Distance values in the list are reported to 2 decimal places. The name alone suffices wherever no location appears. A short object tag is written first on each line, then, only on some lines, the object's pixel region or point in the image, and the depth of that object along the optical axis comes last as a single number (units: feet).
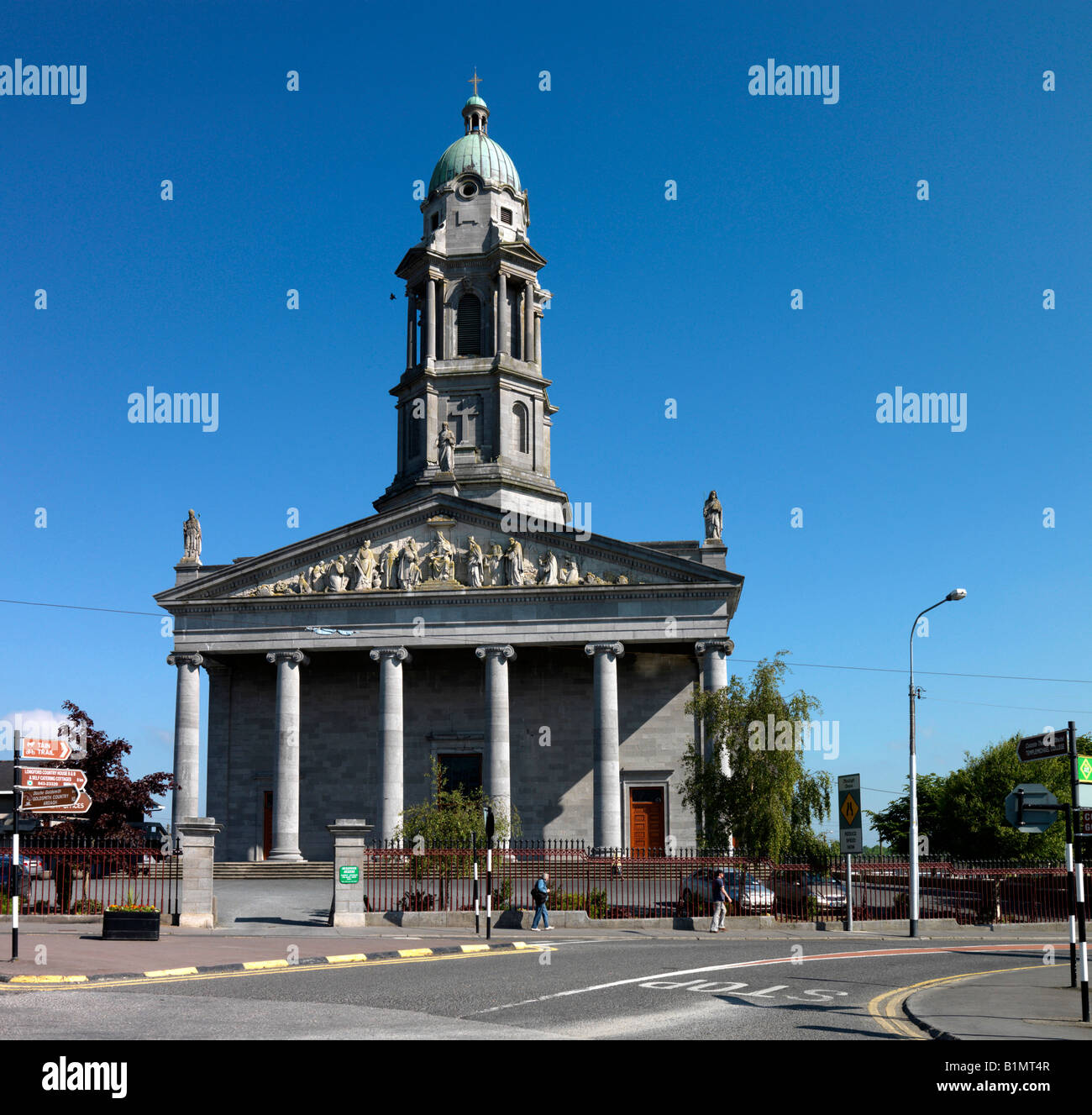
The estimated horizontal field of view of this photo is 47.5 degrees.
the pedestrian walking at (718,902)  104.93
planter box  90.02
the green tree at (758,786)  128.26
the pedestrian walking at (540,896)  104.42
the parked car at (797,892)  117.70
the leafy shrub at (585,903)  113.80
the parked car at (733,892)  116.47
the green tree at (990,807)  206.49
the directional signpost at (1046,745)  57.21
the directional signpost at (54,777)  82.02
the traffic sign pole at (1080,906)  51.31
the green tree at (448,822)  125.18
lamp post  111.24
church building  170.19
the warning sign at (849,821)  110.22
